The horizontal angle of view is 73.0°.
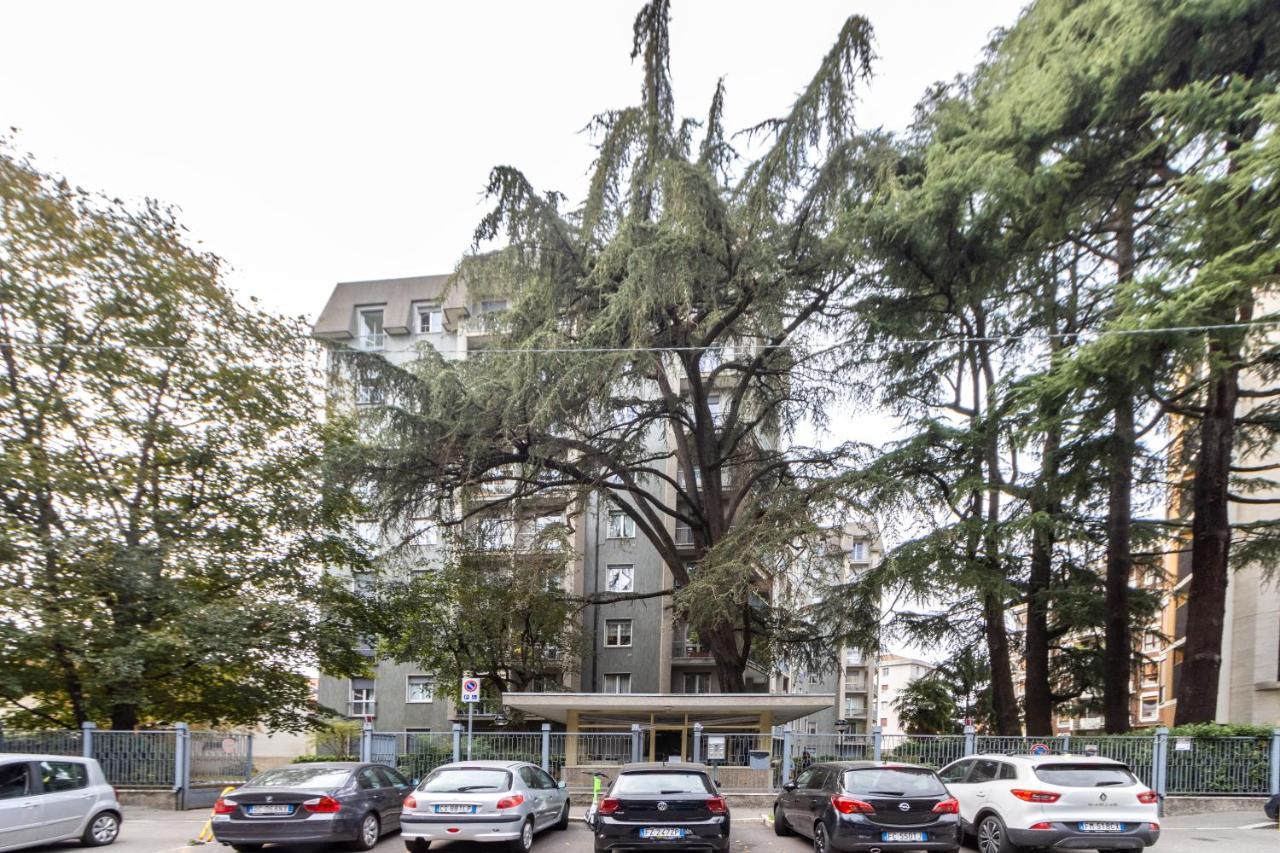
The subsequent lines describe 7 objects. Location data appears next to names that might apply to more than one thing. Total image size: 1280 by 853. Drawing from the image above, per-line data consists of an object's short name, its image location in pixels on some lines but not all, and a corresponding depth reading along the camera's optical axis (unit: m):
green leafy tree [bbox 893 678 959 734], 31.72
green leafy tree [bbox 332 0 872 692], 19.86
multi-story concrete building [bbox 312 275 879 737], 21.62
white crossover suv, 10.67
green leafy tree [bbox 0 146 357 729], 20.00
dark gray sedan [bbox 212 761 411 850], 11.41
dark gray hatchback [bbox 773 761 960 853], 10.61
